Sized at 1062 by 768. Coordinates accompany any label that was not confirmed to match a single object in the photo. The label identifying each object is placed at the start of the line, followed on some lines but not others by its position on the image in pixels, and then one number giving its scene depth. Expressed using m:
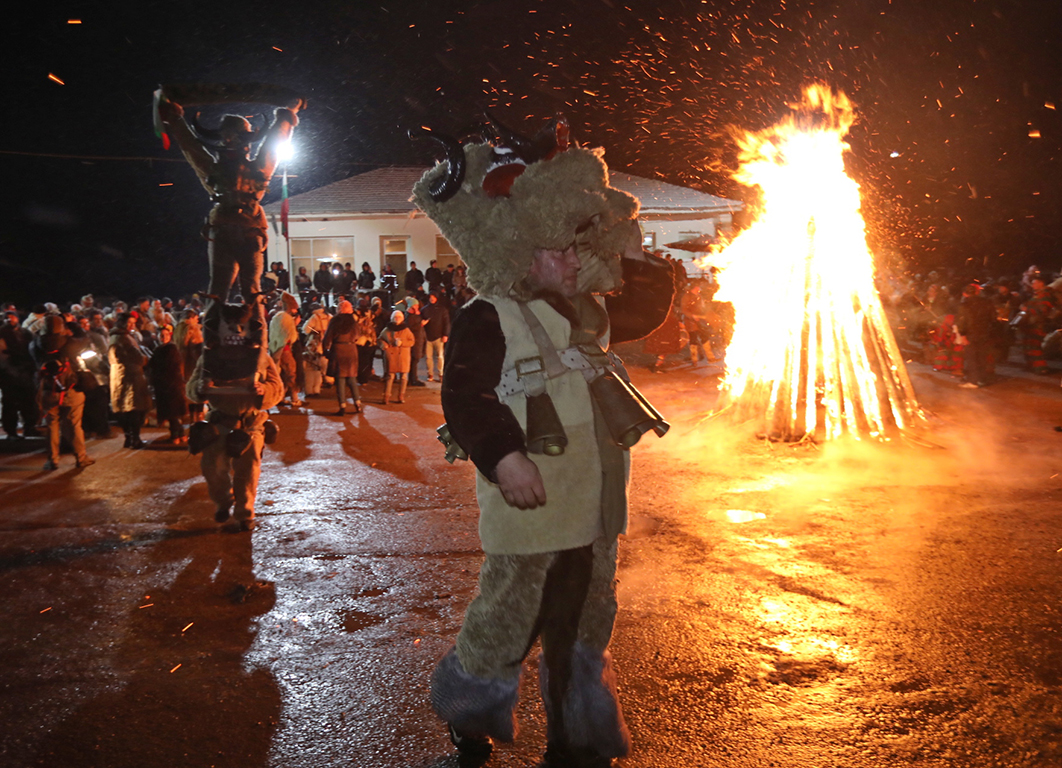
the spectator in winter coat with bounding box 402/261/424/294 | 22.36
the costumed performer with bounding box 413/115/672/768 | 2.49
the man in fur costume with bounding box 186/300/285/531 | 5.56
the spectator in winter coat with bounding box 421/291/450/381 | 15.03
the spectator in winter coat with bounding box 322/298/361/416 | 11.70
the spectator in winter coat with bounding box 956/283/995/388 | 13.32
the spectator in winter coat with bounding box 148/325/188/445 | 9.45
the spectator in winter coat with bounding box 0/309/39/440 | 9.56
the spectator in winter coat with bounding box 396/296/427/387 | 14.62
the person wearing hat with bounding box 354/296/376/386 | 12.79
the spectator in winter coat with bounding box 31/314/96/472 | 7.96
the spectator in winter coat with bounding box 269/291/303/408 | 11.29
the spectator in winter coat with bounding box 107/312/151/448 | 9.31
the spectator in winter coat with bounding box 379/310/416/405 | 13.02
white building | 27.39
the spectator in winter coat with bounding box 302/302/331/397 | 13.45
